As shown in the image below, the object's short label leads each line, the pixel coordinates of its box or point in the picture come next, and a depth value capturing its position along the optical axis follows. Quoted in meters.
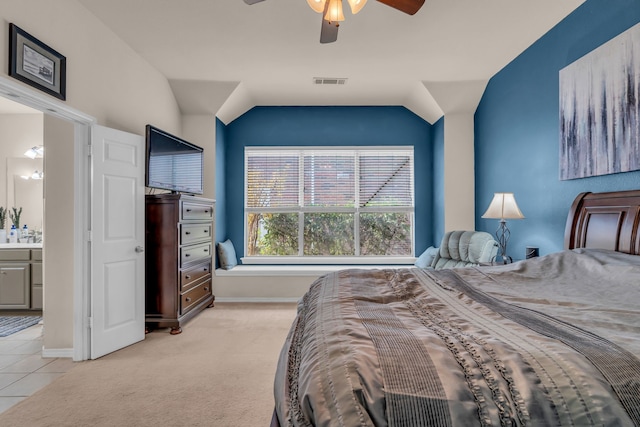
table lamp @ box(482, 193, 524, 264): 3.08
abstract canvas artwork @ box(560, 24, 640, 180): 2.18
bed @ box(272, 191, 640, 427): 0.76
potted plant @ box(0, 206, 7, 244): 4.31
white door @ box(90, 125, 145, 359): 2.81
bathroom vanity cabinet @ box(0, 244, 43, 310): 3.97
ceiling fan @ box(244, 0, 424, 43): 2.04
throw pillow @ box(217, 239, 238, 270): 4.62
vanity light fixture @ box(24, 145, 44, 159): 4.57
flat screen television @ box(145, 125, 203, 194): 3.38
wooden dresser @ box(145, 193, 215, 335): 3.40
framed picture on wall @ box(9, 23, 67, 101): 2.12
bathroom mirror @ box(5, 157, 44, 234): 4.63
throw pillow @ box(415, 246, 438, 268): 4.37
